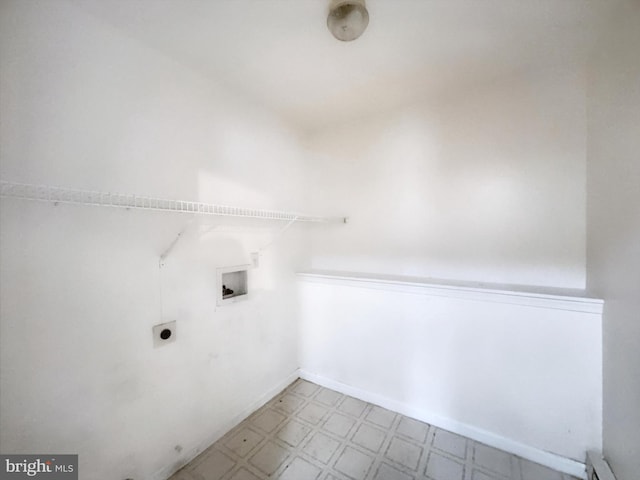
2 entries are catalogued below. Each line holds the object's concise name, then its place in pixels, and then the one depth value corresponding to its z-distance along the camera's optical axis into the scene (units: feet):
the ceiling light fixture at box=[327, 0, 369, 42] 3.66
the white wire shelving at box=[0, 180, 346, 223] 3.00
